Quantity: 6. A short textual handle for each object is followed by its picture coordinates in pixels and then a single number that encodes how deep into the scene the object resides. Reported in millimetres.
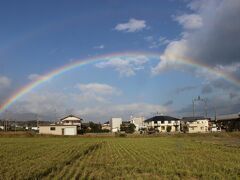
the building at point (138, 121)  91097
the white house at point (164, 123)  76658
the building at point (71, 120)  61975
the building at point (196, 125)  64514
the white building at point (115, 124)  77906
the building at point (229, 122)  55007
